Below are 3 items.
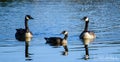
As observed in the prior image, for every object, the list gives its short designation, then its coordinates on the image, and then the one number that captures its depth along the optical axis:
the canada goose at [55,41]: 31.59
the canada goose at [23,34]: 34.28
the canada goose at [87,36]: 33.50
